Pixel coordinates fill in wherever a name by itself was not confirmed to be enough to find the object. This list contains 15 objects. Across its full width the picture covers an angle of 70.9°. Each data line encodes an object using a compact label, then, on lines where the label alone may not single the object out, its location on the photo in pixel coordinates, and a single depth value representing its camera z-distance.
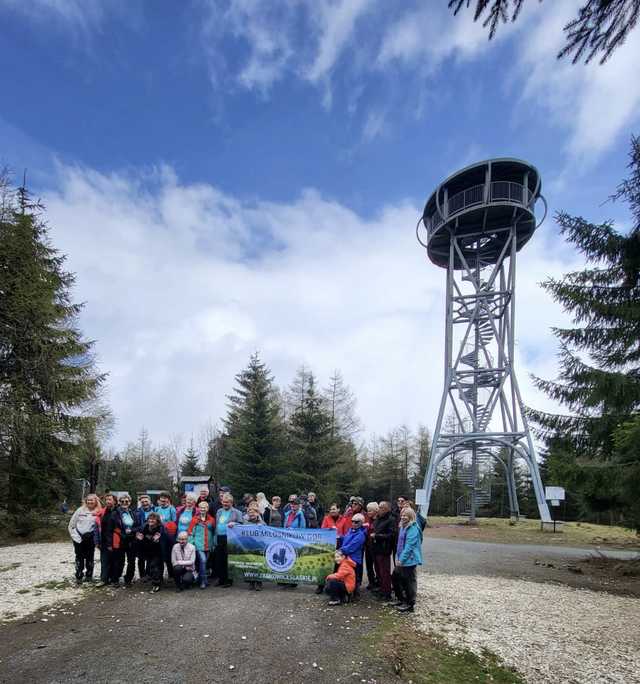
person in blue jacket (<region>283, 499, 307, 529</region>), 9.12
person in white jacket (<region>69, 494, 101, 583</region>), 8.26
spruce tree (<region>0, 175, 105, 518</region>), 14.20
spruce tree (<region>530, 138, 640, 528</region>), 10.36
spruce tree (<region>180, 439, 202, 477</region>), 38.12
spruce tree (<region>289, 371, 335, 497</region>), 28.30
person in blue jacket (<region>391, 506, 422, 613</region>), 6.89
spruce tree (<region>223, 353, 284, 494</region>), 27.33
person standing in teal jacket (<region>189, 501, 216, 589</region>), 7.89
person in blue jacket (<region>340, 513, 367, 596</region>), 7.42
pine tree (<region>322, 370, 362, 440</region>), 35.25
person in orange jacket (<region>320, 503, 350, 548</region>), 8.52
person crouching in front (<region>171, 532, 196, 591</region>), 7.59
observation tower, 25.69
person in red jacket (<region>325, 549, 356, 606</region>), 6.98
